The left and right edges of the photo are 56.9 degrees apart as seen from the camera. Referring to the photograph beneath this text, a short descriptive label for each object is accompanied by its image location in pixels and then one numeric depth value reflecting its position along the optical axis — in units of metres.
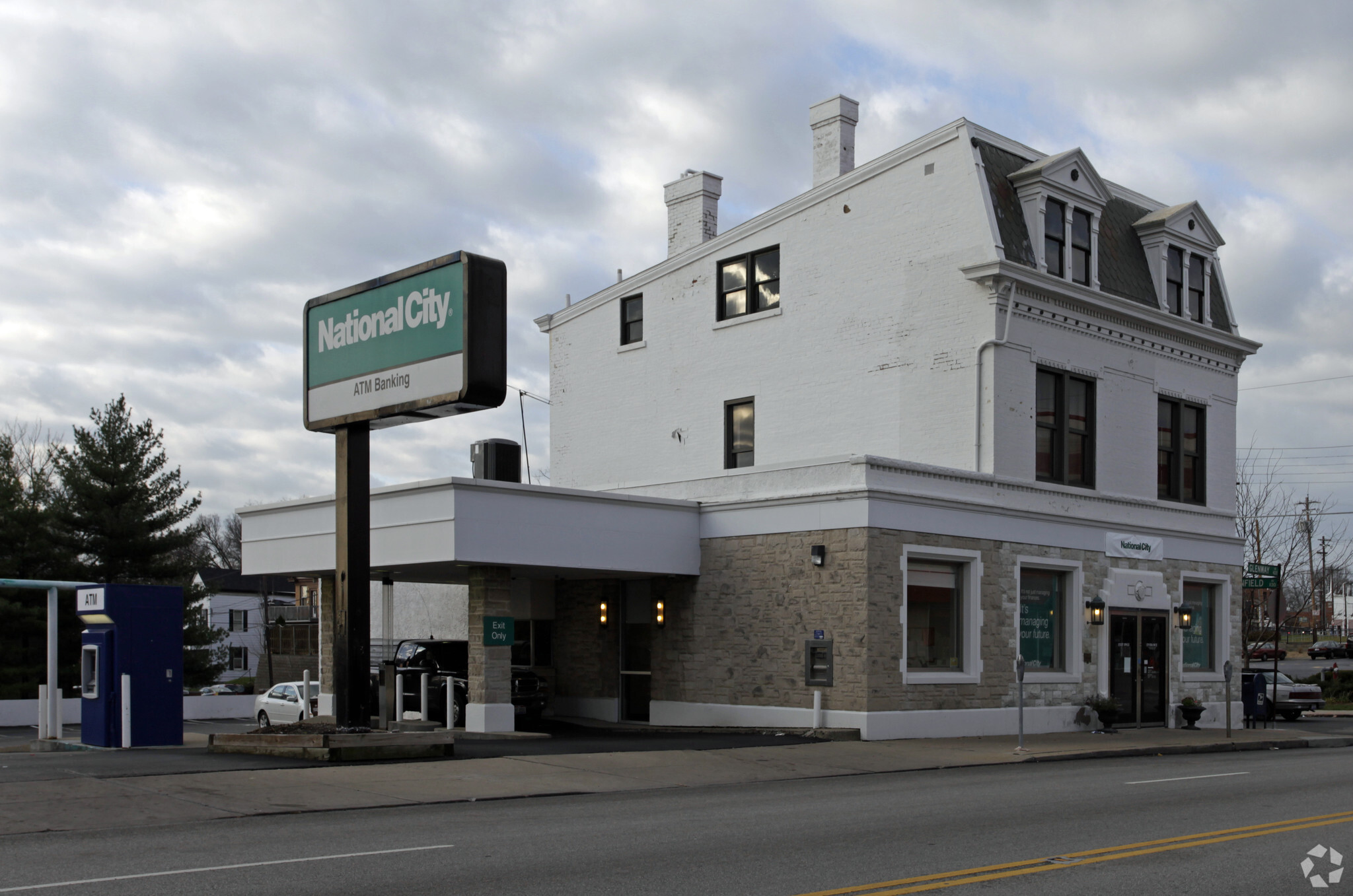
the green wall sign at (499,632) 21.58
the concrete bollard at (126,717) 18.41
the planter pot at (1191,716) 27.02
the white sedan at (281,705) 28.05
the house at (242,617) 80.94
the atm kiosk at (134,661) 18.50
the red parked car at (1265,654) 65.64
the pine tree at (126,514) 43.19
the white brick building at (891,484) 22.05
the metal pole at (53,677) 19.41
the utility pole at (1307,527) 54.25
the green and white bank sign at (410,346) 15.41
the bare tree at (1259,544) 46.47
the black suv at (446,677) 24.75
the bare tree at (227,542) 103.12
